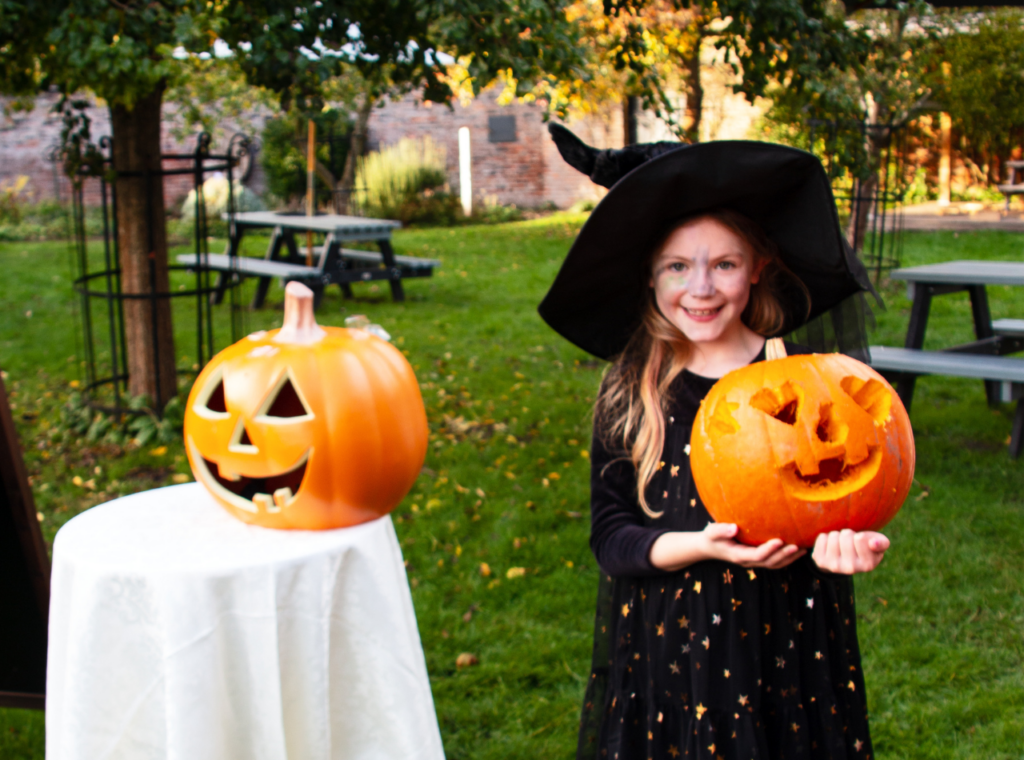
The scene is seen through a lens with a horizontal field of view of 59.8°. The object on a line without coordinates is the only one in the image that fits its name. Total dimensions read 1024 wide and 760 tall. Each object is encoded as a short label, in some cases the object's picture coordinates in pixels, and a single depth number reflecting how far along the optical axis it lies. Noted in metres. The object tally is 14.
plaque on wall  17.62
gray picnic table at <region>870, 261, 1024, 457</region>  4.74
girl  1.73
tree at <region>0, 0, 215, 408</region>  3.60
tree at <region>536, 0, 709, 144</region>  4.29
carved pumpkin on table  1.93
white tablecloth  1.75
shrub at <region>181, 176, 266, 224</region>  15.66
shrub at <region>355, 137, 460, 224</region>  16.34
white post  17.70
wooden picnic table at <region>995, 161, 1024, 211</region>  12.97
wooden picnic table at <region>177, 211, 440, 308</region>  8.58
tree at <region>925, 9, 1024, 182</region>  13.90
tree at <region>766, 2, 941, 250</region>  4.20
